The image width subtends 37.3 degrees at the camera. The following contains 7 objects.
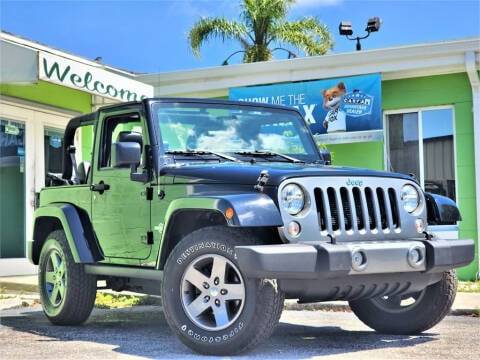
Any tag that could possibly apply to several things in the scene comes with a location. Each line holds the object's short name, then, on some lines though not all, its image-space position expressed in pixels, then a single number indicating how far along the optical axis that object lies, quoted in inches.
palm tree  785.6
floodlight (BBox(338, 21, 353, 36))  595.2
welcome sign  392.2
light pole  595.5
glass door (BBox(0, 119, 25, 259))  464.1
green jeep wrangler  189.2
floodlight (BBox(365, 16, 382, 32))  606.2
